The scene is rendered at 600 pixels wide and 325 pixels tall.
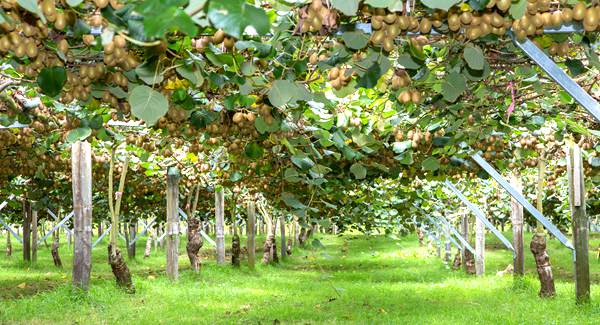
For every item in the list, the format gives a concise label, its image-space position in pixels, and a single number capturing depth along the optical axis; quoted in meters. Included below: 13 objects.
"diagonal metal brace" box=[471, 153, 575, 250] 6.80
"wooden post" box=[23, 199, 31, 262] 20.62
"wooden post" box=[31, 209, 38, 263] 22.08
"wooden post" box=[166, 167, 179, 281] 13.88
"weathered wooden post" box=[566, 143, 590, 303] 10.28
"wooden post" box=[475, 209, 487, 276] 18.34
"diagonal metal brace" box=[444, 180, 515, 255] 10.94
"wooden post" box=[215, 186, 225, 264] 17.83
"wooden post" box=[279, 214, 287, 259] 26.07
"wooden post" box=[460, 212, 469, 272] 20.98
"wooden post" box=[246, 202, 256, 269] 19.20
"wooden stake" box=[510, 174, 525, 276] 14.24
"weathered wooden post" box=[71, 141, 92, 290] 10.11
